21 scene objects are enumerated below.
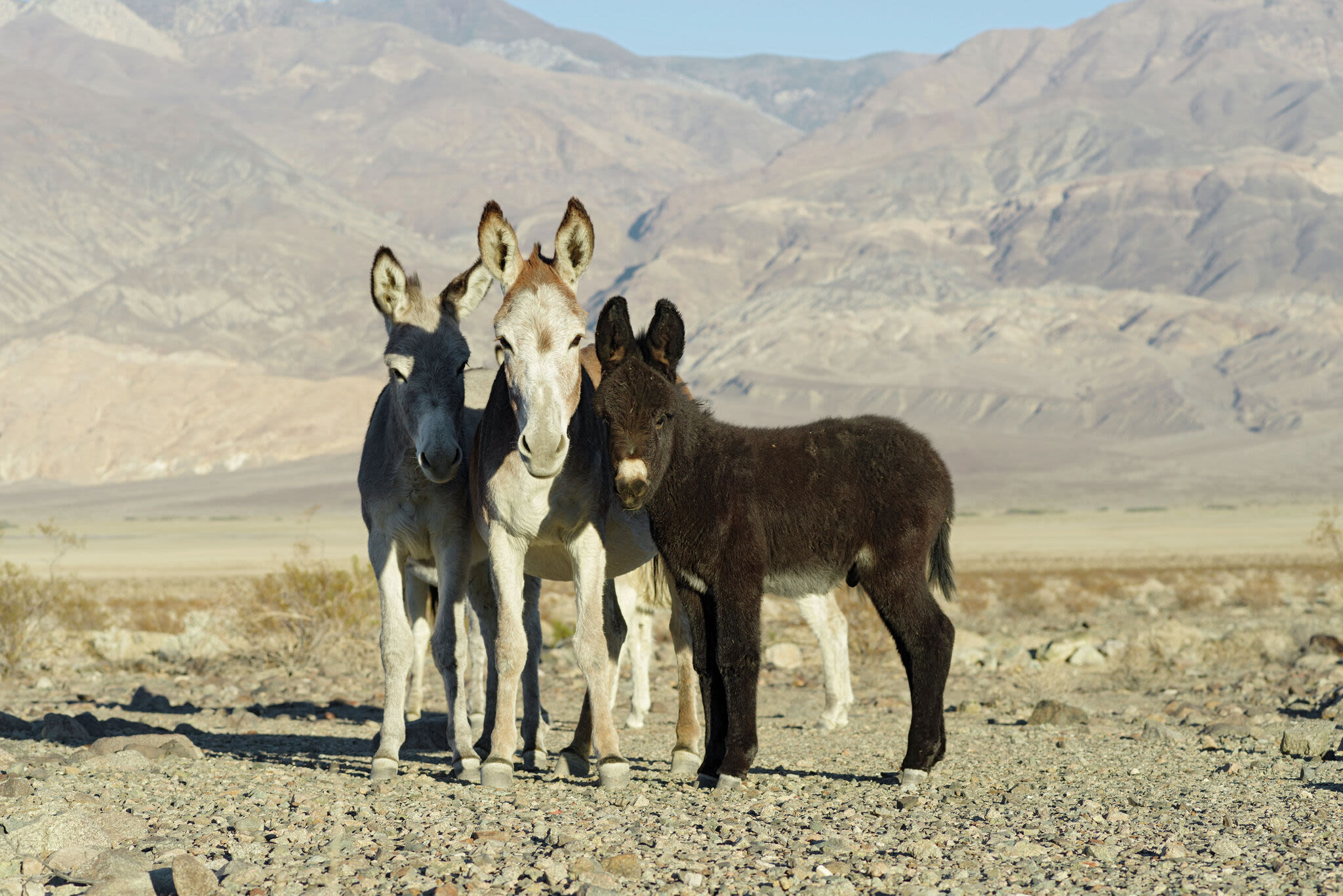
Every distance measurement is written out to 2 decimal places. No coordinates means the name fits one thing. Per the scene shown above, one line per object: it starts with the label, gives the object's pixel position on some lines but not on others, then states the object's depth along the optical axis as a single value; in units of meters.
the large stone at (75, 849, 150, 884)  5.84
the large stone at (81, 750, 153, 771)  8.36
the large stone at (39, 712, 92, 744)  10.49
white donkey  7.62
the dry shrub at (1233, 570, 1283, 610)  29.09
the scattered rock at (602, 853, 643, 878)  5.81
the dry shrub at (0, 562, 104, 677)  17.48
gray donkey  8.43
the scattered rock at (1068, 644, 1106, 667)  17.94
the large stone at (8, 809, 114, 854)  6.30
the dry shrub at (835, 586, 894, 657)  18.88
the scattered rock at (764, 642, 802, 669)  18.86
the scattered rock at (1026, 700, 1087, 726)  11.77
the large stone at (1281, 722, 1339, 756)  9.51
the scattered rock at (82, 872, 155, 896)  5.62
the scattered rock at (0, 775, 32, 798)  7.32
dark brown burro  7.68
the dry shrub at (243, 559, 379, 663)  18.30
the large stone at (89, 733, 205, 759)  9.09
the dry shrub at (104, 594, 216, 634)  26.11
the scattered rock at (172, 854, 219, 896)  5.57
